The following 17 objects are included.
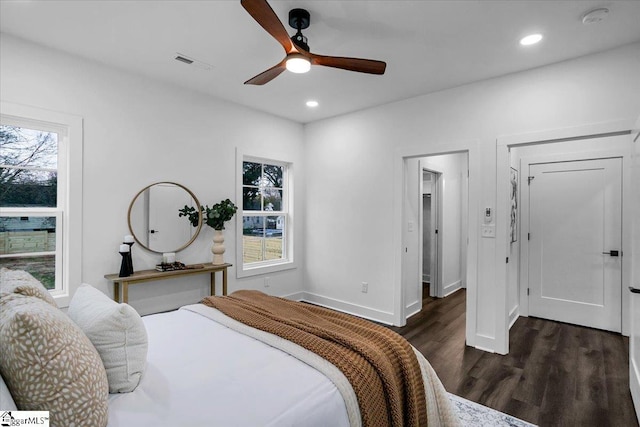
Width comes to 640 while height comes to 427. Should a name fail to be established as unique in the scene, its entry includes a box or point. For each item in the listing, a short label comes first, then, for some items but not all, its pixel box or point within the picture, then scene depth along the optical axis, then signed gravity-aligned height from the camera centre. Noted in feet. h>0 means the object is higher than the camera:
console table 9.64 -2.01
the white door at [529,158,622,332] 12.19 -1.10
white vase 12.19 -1.34
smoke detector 7.05 +4.37
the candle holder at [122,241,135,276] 9.92 -1.53
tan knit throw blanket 4.67 -2.22
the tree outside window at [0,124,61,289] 8.66 +0.27
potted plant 11.93 -0.18
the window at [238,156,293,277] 14.25 -0.22
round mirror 10.80 -0.22
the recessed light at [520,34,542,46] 8.11 +4.40
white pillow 4.17 -1.69
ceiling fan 6.19 +3.43
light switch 10.51 -0.56
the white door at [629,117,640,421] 7.09 -1.51
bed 3.13 -2.27
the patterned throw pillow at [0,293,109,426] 3.00 -1.51
